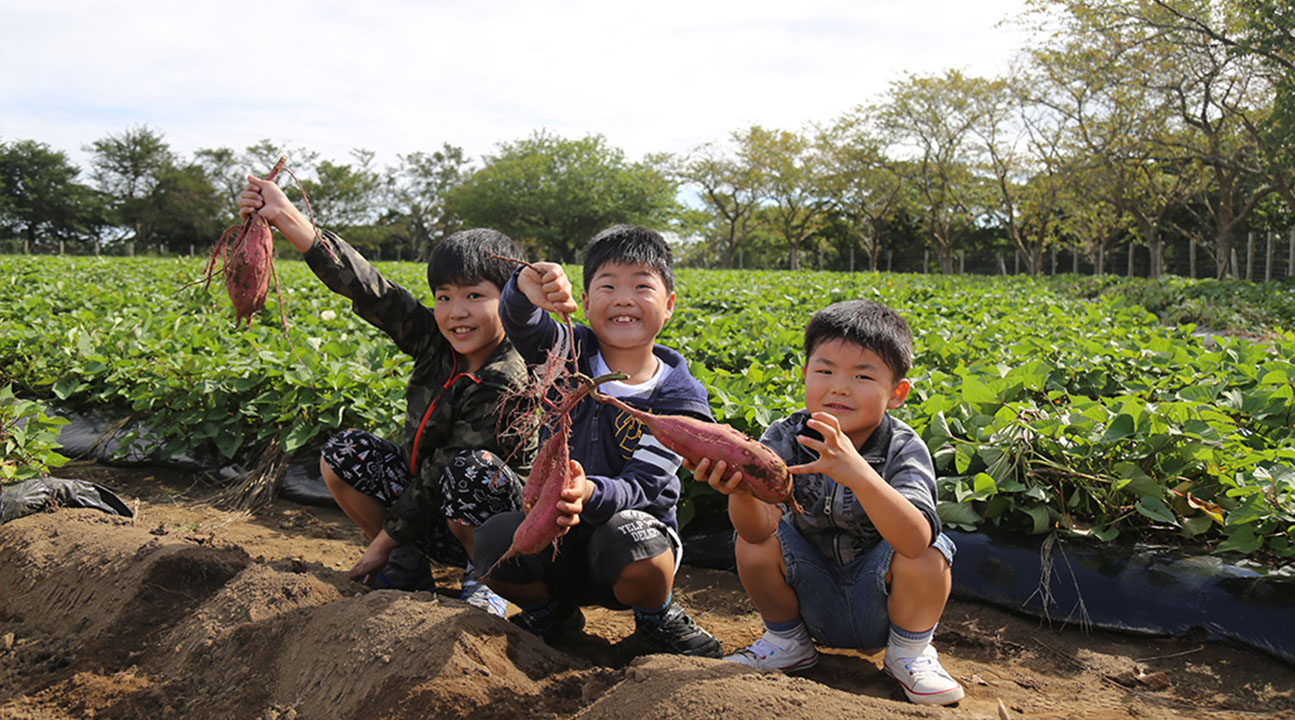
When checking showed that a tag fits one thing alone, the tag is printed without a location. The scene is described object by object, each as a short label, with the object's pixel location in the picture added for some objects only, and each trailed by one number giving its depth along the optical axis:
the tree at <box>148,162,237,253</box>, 38.62
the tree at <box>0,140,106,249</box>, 41.16
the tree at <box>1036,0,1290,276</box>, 16.56
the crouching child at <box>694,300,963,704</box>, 2.06
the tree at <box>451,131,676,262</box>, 47.78
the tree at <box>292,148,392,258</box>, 45.81
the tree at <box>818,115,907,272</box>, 35.97
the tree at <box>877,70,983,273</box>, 31.34
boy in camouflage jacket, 2.58
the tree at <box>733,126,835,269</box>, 41.75
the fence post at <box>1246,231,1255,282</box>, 24.52
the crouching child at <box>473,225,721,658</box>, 2.23
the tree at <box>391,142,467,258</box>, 56.12
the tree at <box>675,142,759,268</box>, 44.53
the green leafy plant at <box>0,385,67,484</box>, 3.30
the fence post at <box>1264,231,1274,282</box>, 24.70
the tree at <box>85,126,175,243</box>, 43.28
